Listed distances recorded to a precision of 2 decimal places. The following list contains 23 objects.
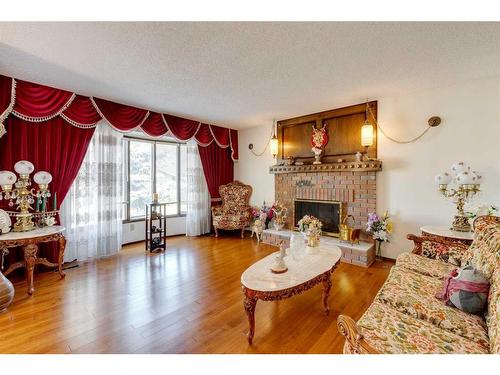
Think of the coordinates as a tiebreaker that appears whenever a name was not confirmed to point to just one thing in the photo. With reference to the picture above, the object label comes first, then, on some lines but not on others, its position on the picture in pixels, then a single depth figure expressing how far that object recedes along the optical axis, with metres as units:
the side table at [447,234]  2.34
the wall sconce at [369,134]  3.30
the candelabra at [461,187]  2.49
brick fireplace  3.57
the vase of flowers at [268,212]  4.80
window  4.34
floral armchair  4.80
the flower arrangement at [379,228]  3.28
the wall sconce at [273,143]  4.55
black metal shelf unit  3.86
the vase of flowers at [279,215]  4.44
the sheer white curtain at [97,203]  3.30
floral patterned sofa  1.12
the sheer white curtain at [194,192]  4.83
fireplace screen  3.92
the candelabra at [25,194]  2.59
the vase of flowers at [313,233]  2.56
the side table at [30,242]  2.37
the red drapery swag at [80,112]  2.69
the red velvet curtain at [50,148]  2.76
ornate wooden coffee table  1.67
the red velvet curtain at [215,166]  5.00
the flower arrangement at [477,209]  2.64
